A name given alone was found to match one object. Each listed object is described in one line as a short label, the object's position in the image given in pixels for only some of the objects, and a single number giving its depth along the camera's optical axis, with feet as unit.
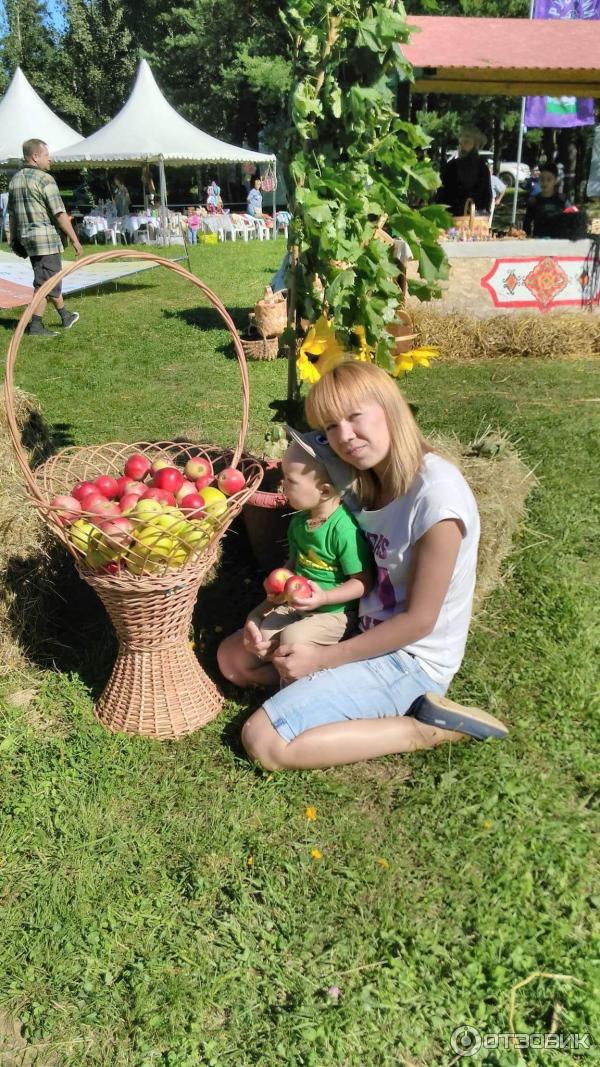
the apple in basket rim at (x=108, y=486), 9.56
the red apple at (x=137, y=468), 10.08
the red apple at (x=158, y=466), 9.96
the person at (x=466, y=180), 34.22
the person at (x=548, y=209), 30.99
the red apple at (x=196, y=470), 10.02
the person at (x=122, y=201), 81.35
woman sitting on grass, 8.53
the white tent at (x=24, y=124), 73.31
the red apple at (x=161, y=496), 9.11
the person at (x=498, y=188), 54.78
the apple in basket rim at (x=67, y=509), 8.31
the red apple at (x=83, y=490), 9.37
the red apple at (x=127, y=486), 9.35
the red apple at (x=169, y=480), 9.50
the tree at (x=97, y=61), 143.74
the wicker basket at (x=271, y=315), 26.58
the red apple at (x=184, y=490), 9.36
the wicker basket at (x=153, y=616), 8.55
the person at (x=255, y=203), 79.51
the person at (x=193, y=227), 70.03
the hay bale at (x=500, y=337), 27.30
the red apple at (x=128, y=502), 8.79
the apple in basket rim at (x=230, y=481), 9.59
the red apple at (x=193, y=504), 8.69
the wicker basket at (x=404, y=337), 23.18
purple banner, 50.01
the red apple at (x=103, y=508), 8.77
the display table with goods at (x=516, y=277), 27.89
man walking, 30.01
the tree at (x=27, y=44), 147.84
